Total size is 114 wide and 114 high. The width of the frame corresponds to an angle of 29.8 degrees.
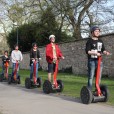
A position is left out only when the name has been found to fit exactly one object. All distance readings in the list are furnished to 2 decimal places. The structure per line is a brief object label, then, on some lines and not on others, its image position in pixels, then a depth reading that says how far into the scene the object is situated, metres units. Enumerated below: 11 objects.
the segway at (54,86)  7.36
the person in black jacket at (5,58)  12.05
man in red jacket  7.54
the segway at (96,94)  5.80
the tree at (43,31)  21.42
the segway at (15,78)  10.21
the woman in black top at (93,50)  6.03
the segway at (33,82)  8.74
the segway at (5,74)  11.46
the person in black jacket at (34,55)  9.10
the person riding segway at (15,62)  10.36
